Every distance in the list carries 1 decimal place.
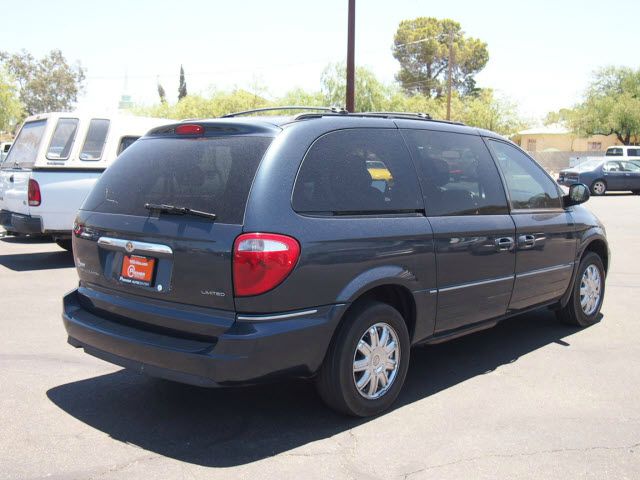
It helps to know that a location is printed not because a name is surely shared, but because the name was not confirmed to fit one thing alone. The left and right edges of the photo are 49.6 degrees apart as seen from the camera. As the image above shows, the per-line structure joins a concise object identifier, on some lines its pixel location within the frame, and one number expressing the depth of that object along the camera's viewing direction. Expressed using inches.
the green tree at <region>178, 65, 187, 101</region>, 3902.6
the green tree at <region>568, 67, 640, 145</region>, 1991.9
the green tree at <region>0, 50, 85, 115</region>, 2763.3
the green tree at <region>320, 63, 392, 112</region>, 1905.8
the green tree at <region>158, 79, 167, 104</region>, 4414.4
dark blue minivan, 140.8
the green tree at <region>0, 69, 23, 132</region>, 1691.7
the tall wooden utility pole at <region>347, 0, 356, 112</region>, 786.8
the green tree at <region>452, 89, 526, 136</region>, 2466.8
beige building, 2817.4
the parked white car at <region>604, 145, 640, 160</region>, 1493.6
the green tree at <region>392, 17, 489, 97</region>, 2795.3
